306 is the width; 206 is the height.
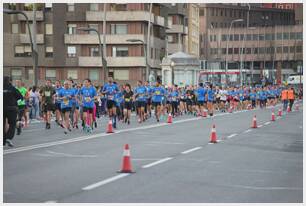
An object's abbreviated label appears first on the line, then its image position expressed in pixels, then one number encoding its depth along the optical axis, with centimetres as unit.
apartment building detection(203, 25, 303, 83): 17125
